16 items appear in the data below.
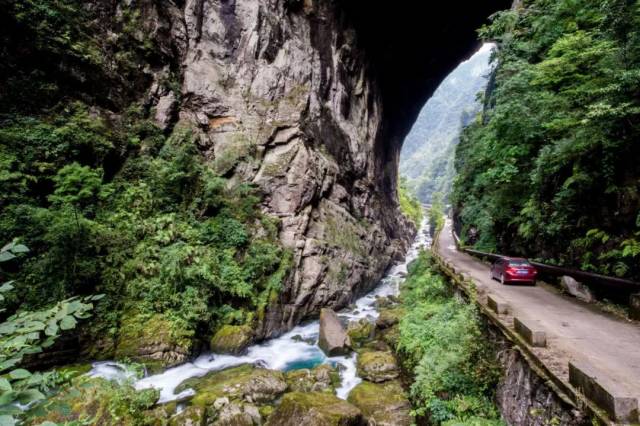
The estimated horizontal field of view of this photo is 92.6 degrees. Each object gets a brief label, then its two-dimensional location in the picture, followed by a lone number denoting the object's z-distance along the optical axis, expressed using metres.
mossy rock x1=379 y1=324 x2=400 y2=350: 12.79
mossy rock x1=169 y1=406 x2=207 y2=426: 8.30
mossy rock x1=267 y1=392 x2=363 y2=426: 7.83
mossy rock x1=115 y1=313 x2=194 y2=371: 10.83
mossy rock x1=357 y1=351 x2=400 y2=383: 10.86
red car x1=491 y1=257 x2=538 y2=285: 12.52
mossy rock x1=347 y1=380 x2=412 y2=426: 8.68
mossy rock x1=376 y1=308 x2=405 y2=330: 15.10
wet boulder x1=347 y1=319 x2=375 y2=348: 14.51
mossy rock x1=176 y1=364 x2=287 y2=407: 9.57
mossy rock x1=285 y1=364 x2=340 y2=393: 10.48
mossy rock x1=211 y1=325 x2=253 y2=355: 12.48
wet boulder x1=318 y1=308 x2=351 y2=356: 13.33
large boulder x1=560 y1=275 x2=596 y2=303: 9.95
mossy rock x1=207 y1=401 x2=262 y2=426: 8.46
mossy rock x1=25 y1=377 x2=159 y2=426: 7.58
